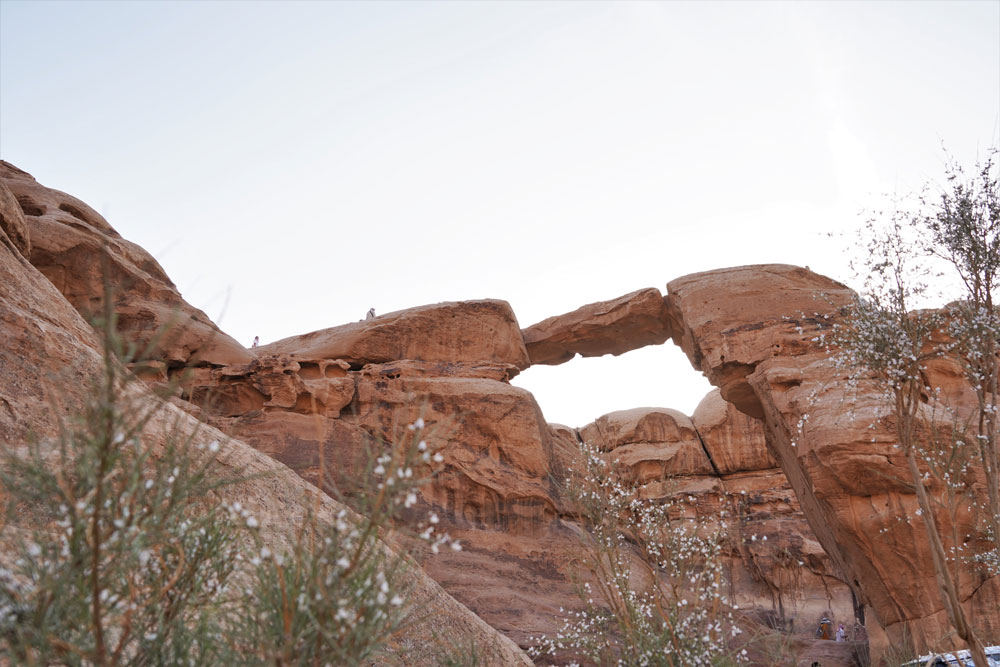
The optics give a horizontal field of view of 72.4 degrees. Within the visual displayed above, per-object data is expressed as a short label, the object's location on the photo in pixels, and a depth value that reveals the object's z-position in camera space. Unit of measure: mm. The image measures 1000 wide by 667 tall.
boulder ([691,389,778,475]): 37781
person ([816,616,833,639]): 28431
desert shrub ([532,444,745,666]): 9133
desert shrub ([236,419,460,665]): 4262
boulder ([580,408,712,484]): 37969
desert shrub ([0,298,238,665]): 3738
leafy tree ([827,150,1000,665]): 11836
